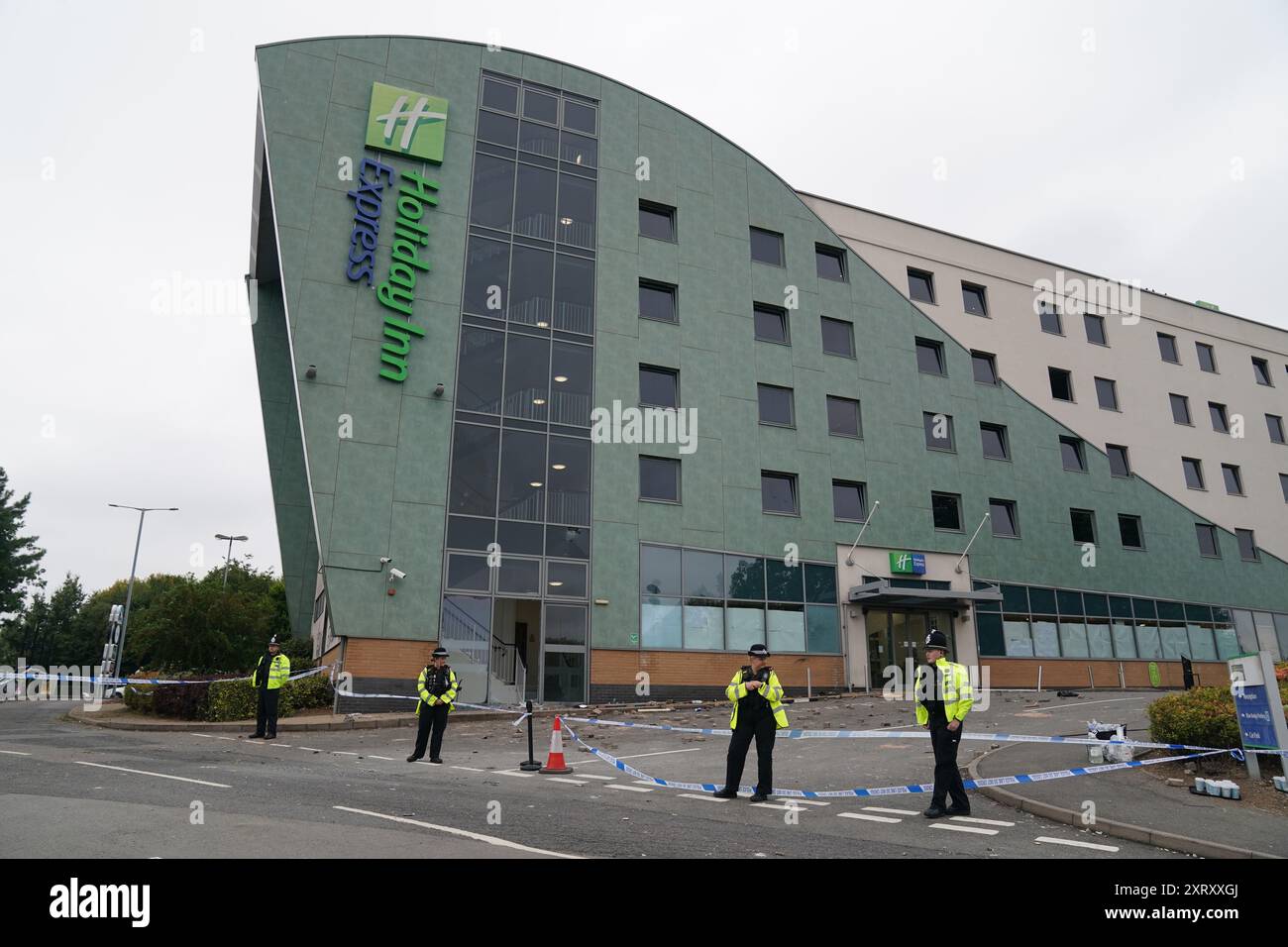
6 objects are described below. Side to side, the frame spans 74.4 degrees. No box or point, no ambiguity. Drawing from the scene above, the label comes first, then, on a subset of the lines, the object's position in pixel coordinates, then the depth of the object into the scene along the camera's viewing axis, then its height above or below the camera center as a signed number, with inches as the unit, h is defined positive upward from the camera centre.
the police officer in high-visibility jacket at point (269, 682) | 655.8 -5.0
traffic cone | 481.7 -46.8
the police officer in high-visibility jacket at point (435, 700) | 547.5 -15.8
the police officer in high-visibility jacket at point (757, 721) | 391.5 -20.3
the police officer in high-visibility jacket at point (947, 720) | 344.2 -17.3
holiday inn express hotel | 939.3 +335.3
